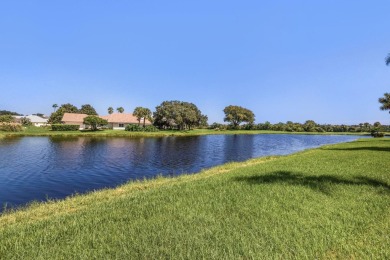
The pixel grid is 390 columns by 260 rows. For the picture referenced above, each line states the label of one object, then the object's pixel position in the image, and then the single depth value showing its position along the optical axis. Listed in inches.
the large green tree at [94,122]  3550.7
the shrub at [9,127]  3117.6
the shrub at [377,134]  3355.3
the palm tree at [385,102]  2465.1
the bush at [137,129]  3700.8
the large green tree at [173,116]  4202.8
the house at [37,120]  5814.0
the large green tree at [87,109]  6222.9
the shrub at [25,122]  4826.8
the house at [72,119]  4269.2
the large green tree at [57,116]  4884.4
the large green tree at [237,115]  5692.4
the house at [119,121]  4357.8
